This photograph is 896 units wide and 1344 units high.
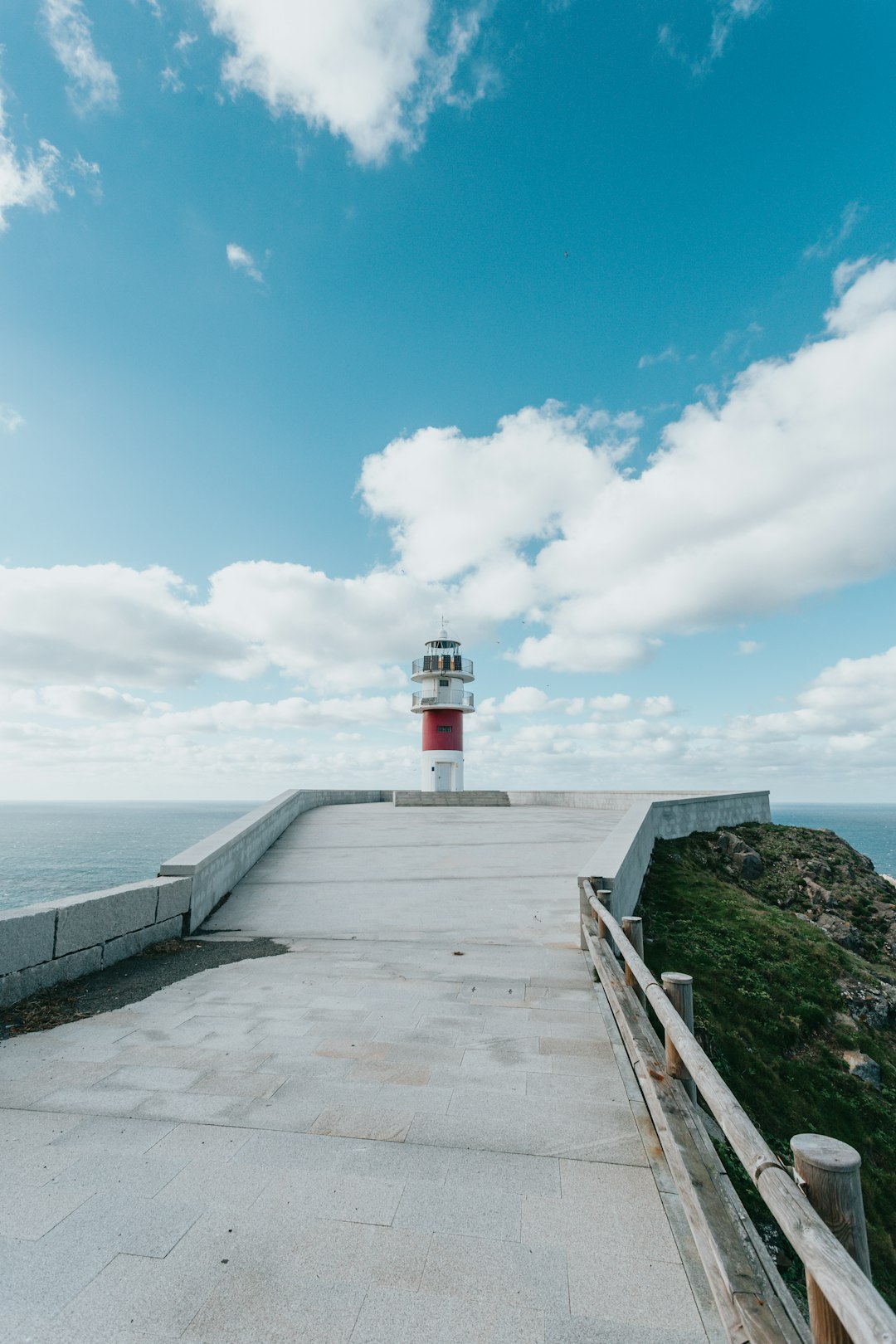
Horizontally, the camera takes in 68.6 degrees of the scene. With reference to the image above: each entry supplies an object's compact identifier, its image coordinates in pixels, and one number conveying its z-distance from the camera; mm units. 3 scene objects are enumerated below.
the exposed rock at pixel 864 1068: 8891
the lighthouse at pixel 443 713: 31906
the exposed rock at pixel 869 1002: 10797
